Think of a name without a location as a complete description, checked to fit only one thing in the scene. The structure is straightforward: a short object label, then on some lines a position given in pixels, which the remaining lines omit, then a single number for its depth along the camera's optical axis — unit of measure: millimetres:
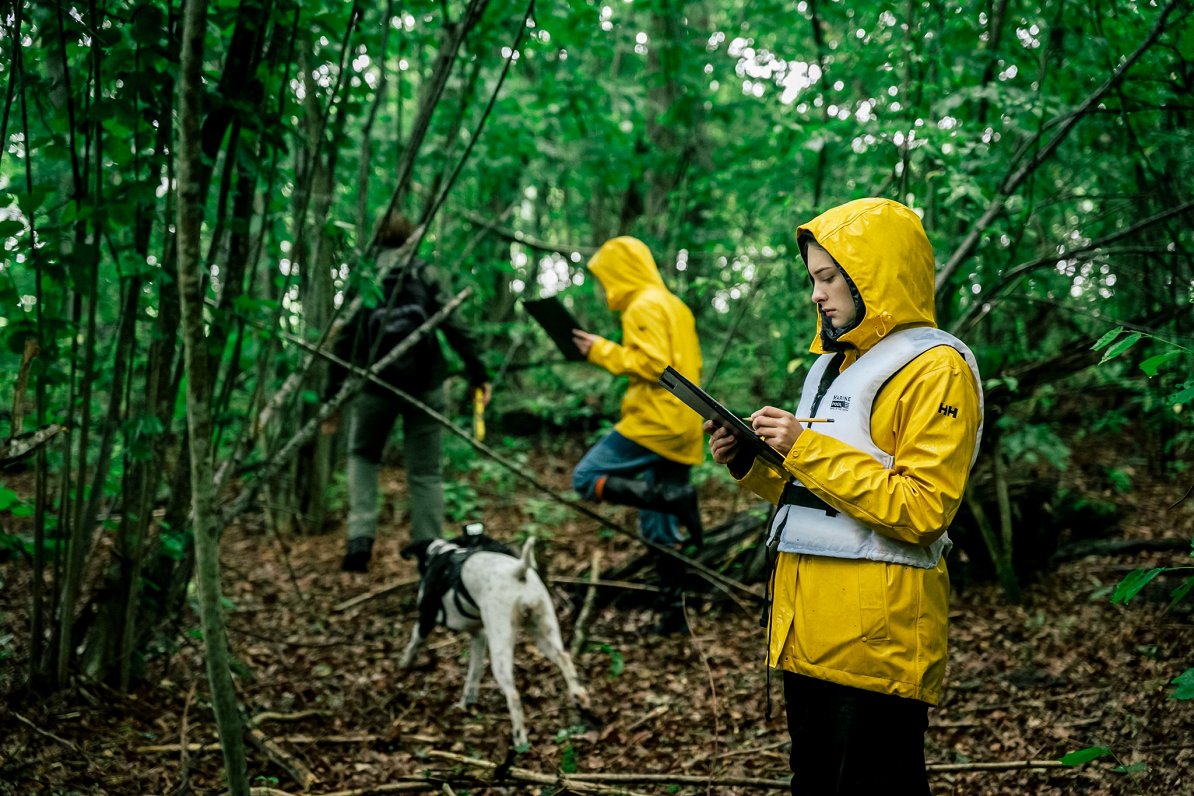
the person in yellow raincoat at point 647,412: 4992
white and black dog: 3969
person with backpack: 5703
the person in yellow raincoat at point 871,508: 2021
